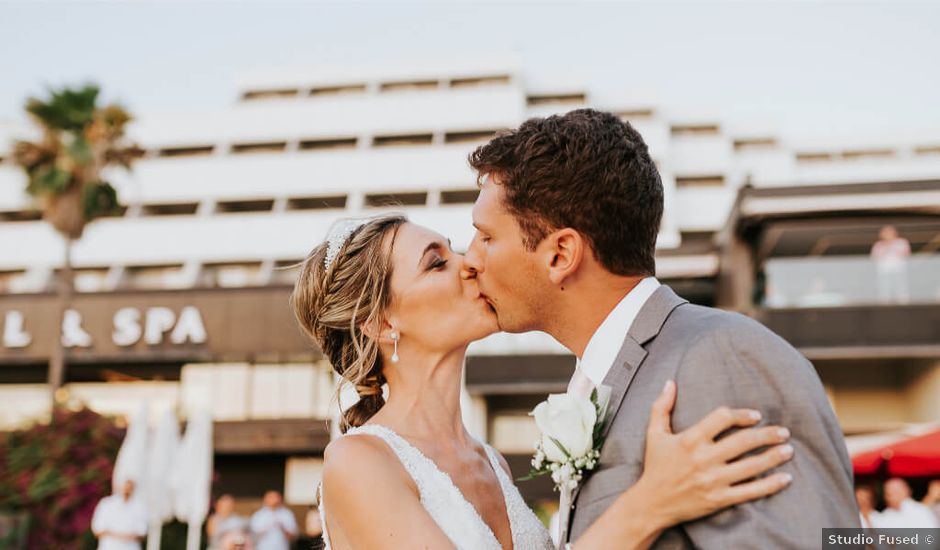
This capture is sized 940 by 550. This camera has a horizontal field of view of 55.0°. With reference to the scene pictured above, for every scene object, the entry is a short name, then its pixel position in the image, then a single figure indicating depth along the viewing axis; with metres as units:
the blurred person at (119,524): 11.66
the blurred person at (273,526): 14.26
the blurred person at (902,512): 10.01
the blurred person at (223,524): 12.21
